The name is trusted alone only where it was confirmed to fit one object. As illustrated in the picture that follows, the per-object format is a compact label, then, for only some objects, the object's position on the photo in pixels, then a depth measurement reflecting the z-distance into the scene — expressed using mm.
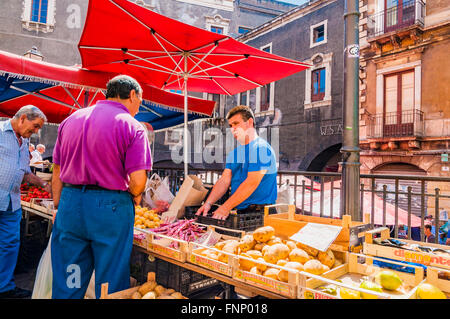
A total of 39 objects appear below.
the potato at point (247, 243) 2104
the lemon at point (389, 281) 1536
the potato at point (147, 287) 2180
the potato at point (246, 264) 1806
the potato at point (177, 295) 2136
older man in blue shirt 3186
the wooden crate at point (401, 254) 1718
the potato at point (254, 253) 1907
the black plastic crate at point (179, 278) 2330
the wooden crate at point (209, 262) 1800
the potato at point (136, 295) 2050
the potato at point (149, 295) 2051
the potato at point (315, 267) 1700
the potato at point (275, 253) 1855
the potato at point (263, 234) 2102
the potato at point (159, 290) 2201
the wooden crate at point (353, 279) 1432
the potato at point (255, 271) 1741
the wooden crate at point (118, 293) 1883
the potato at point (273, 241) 2068
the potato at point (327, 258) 1860
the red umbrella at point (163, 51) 3214
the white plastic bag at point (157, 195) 3557
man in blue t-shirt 2854
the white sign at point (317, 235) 1812
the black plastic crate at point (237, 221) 2566
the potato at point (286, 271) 1627
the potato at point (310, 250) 1929
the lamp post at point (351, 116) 2926
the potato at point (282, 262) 1796
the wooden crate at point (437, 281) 1593
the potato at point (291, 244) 2010
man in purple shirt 1966
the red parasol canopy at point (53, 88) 3713
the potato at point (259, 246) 2070
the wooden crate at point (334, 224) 1993
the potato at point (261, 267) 1782
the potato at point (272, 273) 1688
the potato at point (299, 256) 1829
